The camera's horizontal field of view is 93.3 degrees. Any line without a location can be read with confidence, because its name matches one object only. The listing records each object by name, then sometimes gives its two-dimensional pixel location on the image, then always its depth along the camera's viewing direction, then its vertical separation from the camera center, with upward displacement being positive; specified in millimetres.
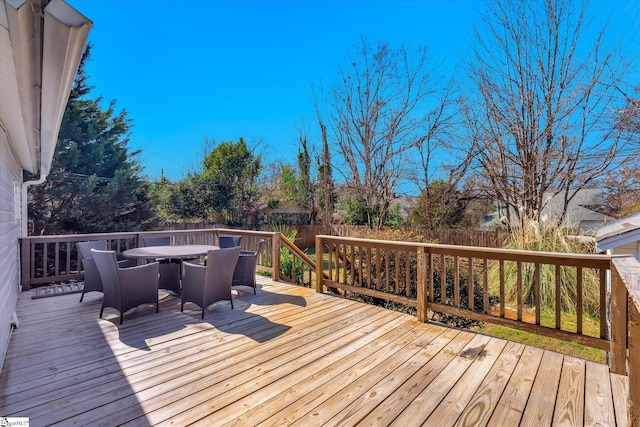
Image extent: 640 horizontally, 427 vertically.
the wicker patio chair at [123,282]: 3438 -756
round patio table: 4090 -486
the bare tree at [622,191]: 7414 +655
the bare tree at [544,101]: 7176 +2868
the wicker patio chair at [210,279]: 3668 -760
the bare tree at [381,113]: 9977 +3537
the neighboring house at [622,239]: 3629 -299
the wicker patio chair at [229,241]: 5691 -449
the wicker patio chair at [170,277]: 4594 -903
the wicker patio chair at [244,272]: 4699 -849
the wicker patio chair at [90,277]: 4242 -827
